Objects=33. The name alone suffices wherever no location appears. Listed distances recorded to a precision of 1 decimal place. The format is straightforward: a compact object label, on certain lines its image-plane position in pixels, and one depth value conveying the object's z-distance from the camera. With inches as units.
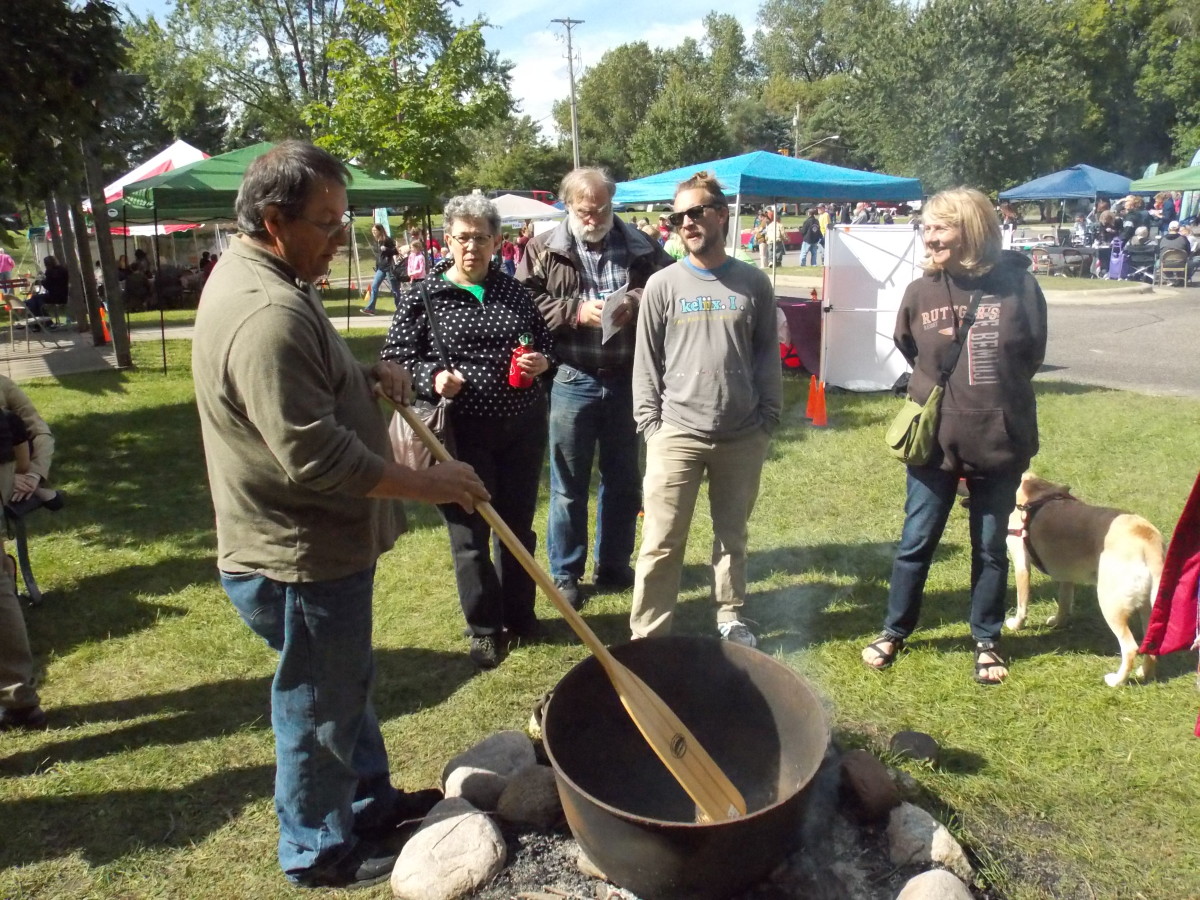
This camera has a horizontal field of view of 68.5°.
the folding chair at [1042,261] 837.2
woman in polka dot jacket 138.9
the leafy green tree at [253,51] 1438.2
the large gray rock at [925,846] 92.7
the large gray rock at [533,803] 102.7
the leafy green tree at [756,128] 2726.4
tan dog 134.2
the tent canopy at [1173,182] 687.1
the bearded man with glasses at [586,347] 157.8
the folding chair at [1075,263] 808.3
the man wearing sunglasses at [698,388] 134.3
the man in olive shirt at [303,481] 77.7
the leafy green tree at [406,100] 700.0
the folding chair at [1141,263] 742.5
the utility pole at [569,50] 1635.1
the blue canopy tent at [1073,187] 1059.9
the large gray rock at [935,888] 85.3
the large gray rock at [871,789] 97.7
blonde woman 128.7
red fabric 92.5
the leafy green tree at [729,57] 3181.6
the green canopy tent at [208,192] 413.4
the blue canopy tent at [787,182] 389.1
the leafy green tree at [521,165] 2139.5
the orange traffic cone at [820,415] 302.4
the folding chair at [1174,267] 697.0
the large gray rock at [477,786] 107.8
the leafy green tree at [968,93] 1309.1
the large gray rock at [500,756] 112.8
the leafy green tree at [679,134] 2063.2
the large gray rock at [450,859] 93.3
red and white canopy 631.8
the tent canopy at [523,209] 979.3
